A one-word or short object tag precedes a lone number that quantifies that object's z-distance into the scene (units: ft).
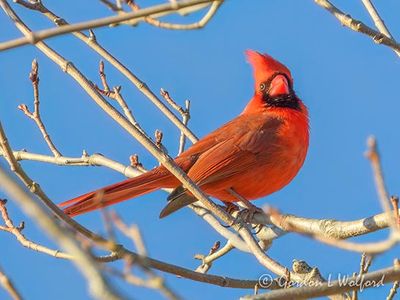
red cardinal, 22.47
